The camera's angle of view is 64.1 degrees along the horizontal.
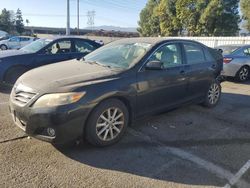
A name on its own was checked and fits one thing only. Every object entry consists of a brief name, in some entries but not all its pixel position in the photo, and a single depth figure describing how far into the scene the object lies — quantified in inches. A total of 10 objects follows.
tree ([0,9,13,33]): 2146.7
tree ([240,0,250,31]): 915.6
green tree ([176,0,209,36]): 978.1
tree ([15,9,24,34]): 2267.2
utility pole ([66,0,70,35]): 859.4
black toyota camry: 99.9
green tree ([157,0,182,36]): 1111.1
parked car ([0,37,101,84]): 207.6
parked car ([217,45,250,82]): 272.7
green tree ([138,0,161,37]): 1319.0
